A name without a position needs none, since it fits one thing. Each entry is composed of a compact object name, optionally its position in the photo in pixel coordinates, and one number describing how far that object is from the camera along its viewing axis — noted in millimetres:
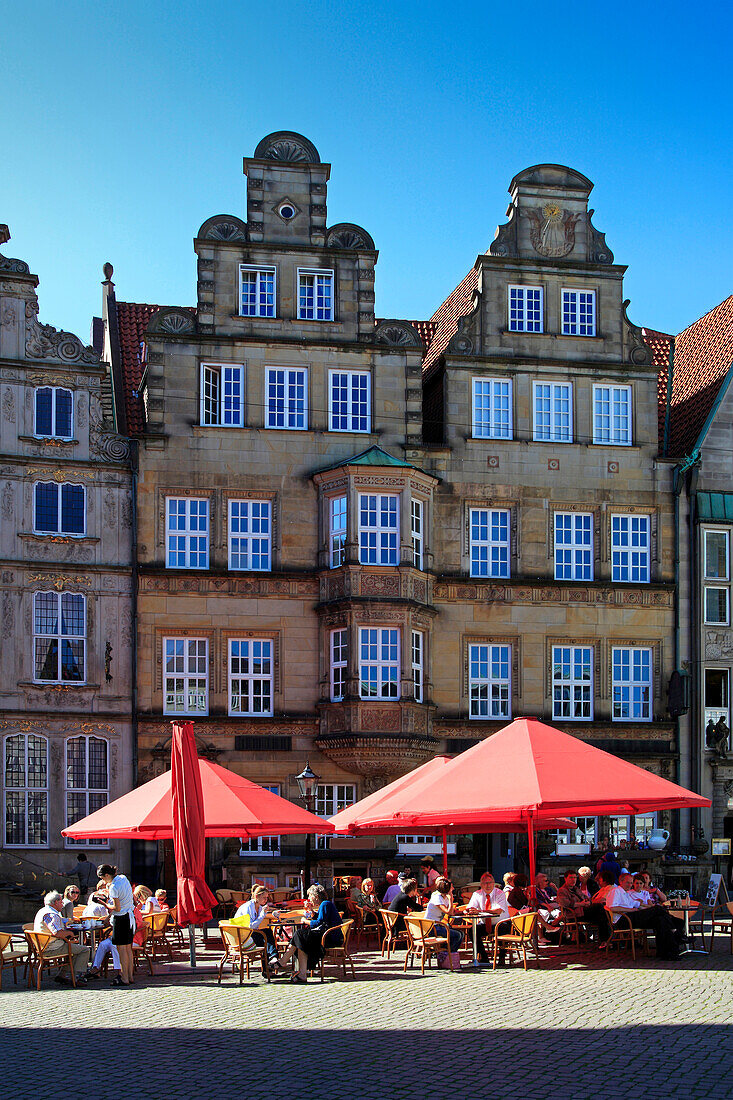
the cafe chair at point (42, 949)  18969
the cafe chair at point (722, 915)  27094
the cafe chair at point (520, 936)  19453
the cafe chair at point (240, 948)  19312
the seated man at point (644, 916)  19844
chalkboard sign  31125
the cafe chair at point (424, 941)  19719
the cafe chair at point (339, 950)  18984
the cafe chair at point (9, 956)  18328
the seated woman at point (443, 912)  19922
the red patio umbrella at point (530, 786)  18984
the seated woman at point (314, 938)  18859
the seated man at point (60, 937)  19266
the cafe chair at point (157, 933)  21453
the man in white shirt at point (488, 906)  20281
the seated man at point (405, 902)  21953
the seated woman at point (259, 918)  19594
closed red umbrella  19922
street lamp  28047
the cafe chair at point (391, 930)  21672
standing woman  18750
